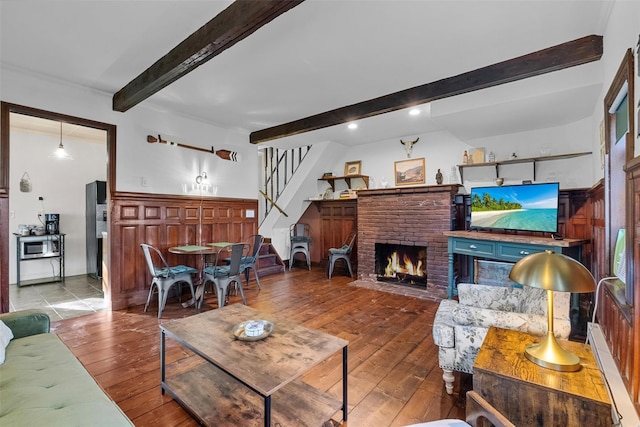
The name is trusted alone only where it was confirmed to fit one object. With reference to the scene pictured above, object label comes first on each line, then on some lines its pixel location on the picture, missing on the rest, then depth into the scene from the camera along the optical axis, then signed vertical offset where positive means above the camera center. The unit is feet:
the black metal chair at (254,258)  14.12 -2.30
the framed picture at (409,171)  16.58 +2.25
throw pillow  5.11 -2.32
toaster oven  15.89 -1.86
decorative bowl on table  5.83 -2.45
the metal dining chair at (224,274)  11.55 -2.50
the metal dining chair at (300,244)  20.44 -2.25
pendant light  14.94 +3.06
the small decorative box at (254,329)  5.91 -2.36
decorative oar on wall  13.12 +3.16
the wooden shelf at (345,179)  18.61 +2.15
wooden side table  3.87 -2.50
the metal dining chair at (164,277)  11.29 -2.52
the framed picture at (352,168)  19.11 +2.82
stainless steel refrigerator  17.38 -0.52
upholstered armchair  6.03 -2.41
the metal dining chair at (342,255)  17.79 -2.64
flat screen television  11.12 +0.12
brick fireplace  14.28 -0.60
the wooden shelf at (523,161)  11.66 +2.16
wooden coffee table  4.84 -2.55
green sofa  3.66 -2.53
